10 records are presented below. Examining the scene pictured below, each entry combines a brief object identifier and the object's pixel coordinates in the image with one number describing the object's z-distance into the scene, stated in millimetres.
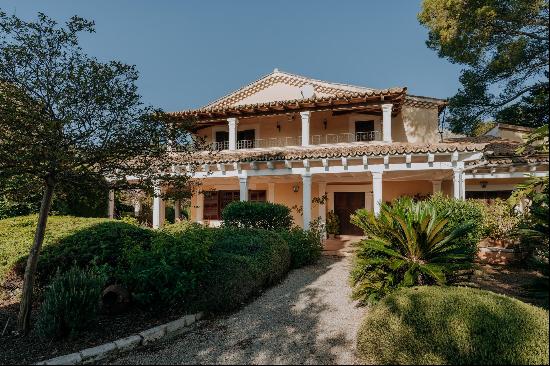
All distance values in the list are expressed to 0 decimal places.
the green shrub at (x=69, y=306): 4434
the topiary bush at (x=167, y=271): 5086
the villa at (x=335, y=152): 10742
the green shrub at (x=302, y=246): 8734
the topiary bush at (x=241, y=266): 5367
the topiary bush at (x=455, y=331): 3205
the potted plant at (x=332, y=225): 14562
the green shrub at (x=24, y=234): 7254
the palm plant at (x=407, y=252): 4770
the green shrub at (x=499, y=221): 9297
